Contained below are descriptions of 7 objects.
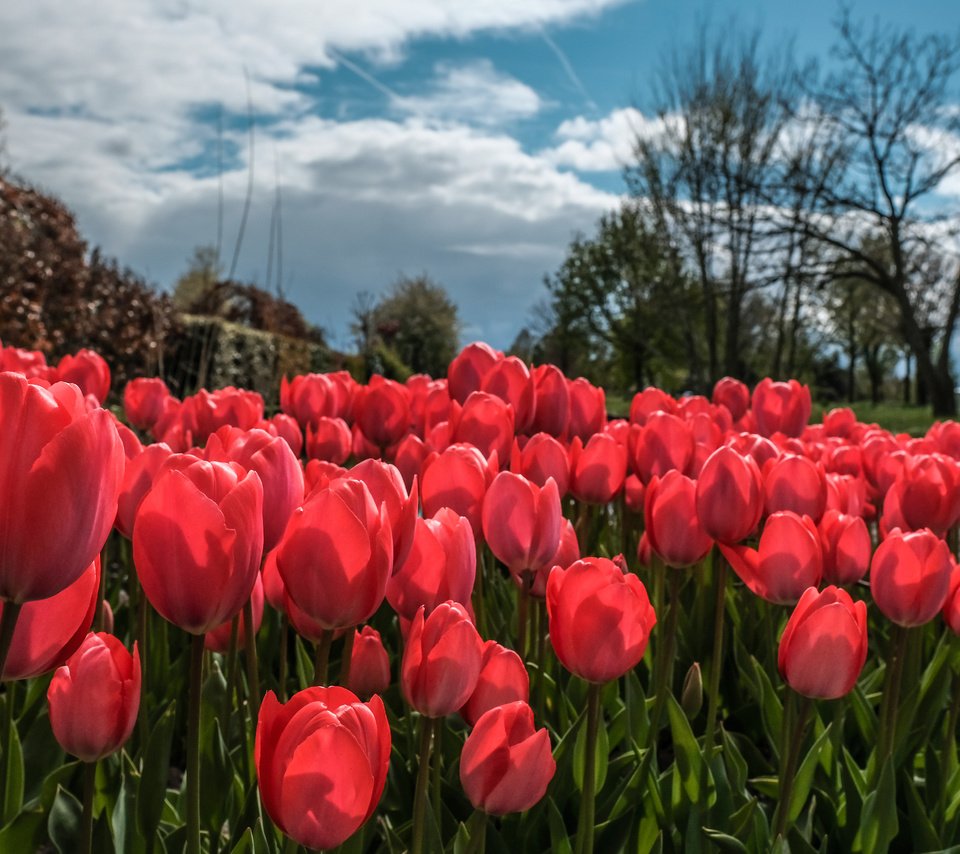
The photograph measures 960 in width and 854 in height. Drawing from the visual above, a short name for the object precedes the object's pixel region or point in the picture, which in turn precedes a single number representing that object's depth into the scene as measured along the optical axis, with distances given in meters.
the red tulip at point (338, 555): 1.01
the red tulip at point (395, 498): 1.13
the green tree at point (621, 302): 35.44
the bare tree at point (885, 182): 23.20
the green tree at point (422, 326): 27.89
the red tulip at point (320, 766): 0.86
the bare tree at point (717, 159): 23.89
